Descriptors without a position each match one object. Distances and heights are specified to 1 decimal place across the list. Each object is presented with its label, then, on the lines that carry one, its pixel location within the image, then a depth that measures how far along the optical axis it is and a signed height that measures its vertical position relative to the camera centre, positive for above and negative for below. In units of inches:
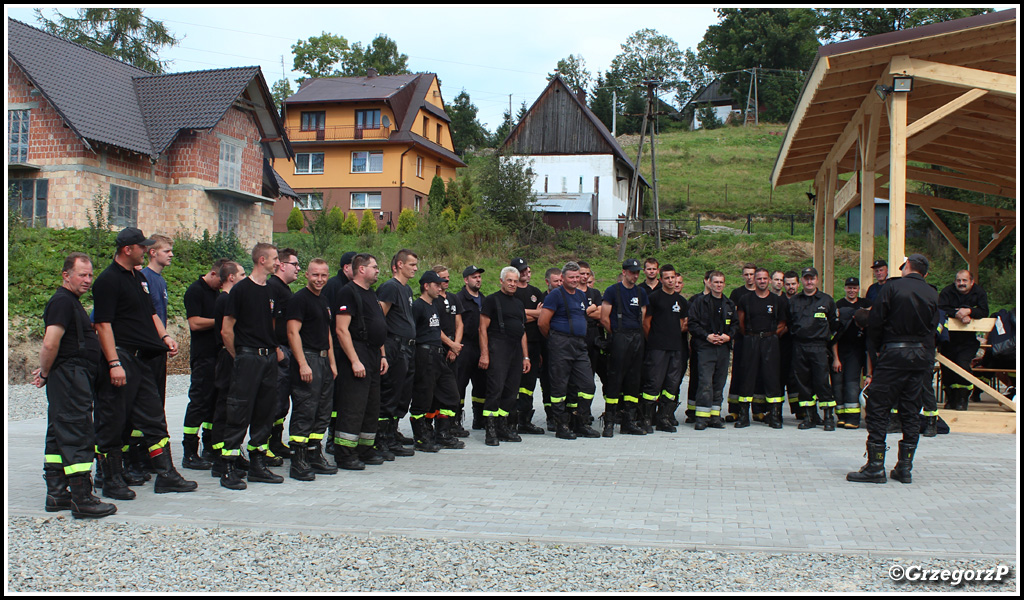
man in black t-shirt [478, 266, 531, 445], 333.4 -24.4
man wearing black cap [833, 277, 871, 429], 381.7 -33.5
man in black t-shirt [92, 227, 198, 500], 223.0 -23.6
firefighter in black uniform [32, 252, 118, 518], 206.4 -29.4
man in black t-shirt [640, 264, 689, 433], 367.6 -25.3
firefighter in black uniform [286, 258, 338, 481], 255.9 -26.2
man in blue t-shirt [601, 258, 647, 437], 356.2 -19.4
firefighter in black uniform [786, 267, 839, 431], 376.5 -22.4
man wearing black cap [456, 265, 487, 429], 353.4 -18.2
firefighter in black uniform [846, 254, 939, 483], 258.8 -24.1
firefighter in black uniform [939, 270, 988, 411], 381.4 -18.4
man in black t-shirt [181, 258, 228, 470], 272.7 -26.9
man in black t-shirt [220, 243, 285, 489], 242.4 -23.7
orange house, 1668.3 +319.9
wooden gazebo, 363.3 +108.3
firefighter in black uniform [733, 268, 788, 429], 384.8 -23.2
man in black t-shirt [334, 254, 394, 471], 269.1 -23.8
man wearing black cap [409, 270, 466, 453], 311.0 -34.4
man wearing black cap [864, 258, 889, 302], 386.9 +11.6
